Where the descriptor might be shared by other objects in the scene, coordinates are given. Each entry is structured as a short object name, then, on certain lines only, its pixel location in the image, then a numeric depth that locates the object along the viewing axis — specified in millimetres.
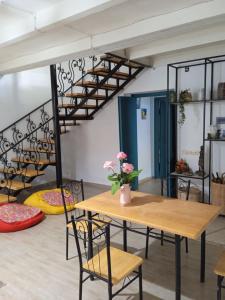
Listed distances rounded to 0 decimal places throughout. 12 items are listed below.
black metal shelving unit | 4266
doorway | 5578
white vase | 2541
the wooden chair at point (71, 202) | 4339
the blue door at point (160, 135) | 6418
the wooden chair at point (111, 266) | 1963
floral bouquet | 2537
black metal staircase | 4918
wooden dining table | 2025
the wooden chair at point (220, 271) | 1949
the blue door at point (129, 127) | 5367
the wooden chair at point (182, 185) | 4557
